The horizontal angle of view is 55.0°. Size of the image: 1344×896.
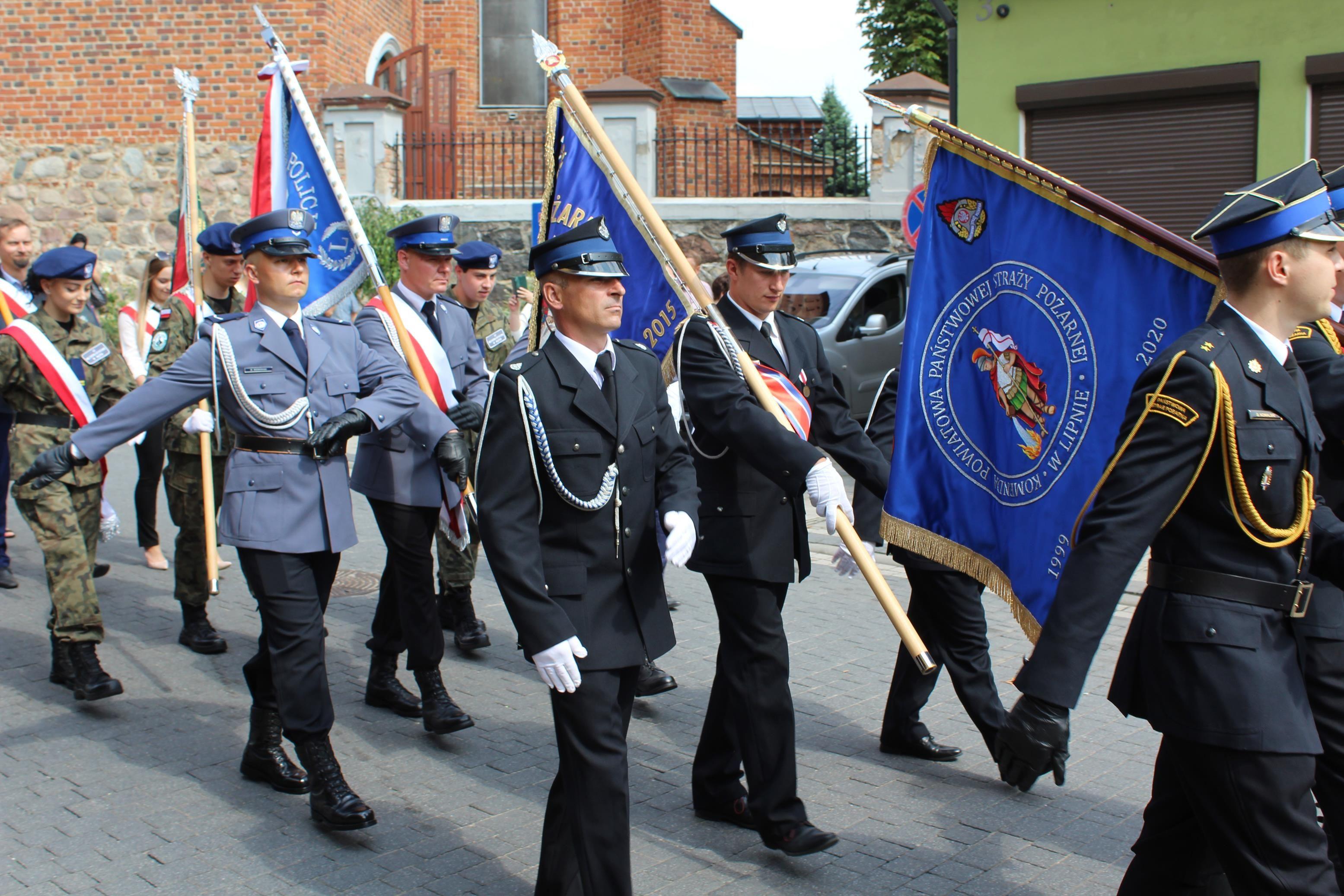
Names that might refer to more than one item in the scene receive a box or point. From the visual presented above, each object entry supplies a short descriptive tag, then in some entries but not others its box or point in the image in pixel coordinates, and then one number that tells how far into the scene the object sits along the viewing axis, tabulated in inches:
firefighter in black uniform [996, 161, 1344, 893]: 108.9
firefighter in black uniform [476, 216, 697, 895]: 137.0
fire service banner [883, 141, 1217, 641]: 148.6
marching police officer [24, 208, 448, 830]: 180.5
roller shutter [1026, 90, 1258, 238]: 514.9
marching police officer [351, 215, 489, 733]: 218.5
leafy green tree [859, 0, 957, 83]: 1269.7
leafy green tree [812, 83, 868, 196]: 702.5
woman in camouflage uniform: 242.2
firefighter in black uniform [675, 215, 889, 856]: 165.6
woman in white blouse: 343.0
